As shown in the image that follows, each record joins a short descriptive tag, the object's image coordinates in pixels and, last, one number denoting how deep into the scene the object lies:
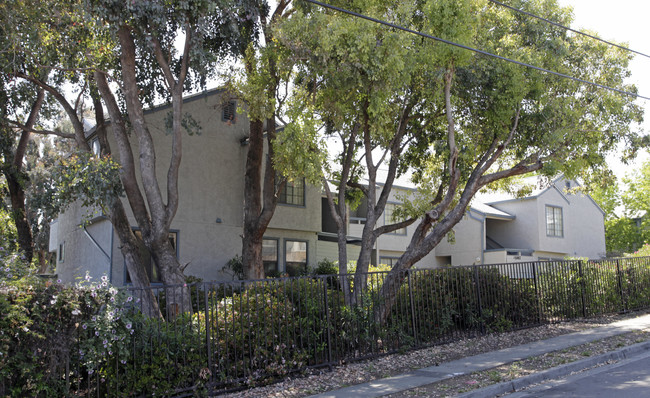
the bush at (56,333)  6.33
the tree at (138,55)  10.64
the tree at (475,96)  11.80
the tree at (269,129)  11.69
